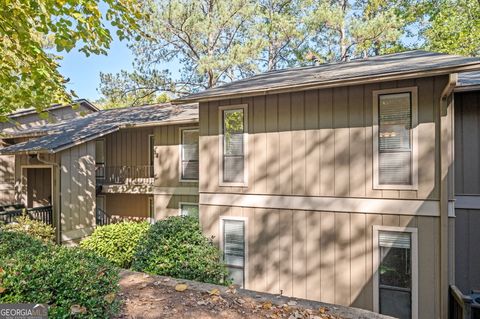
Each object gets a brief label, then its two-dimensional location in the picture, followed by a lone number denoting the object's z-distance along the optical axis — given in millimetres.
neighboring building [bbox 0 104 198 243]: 11094
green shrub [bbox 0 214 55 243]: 9988
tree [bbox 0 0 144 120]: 6118
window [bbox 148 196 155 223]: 13164
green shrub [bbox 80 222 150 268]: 9695
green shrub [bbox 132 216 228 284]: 6691
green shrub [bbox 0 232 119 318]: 3158
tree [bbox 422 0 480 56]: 16203
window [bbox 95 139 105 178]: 13914
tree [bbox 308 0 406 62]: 18094
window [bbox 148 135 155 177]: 12967
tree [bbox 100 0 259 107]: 19172
